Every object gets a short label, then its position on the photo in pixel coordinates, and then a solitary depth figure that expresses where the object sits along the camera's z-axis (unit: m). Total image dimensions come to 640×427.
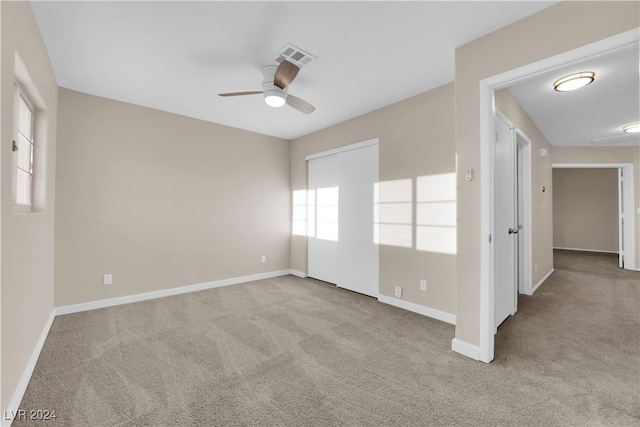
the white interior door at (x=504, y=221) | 2.75
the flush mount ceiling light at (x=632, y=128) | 4.28
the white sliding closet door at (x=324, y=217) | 4.62
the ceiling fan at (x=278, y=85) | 2.34
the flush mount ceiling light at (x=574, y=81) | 2.72
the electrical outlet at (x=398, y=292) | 3.51
